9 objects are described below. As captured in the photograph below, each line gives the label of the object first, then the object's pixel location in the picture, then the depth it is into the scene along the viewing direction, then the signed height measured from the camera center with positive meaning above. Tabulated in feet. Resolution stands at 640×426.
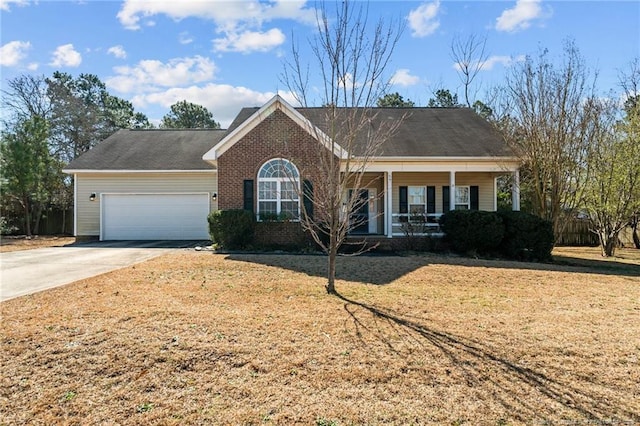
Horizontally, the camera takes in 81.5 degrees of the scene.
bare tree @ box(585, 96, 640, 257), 51.57 +7.40
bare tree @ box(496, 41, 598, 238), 48.37 +11.55
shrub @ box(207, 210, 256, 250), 43.96 -0.92
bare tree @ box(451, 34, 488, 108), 101.86 +45.90
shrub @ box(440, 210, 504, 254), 43.24 -1.29
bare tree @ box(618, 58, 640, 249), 52.29 +16.48
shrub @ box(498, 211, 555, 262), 43.47 -1.89
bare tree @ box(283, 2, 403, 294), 22.29 +6.35
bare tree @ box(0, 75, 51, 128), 99.91 +34.21
